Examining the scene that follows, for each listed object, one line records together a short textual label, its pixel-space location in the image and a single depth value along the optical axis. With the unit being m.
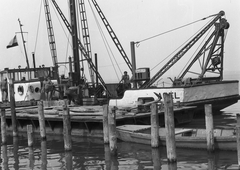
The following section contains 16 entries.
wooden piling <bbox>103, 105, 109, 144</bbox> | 18.45
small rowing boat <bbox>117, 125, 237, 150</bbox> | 16.39
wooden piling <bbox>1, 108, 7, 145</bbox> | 22.88
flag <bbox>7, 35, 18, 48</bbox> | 38.03
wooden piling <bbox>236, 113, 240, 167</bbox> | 13.32
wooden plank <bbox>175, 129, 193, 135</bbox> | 18.63
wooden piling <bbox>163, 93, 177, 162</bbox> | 14.73
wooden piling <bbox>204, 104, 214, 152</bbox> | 15.99
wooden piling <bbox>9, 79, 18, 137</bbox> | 24.09
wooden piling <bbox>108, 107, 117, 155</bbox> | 16.70
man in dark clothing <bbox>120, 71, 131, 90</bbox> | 33.50
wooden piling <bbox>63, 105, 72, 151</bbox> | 18.17
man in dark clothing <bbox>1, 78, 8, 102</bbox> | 34.31
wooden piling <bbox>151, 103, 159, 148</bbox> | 17.06
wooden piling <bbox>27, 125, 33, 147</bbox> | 19.27
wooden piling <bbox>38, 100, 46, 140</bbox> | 21.39
